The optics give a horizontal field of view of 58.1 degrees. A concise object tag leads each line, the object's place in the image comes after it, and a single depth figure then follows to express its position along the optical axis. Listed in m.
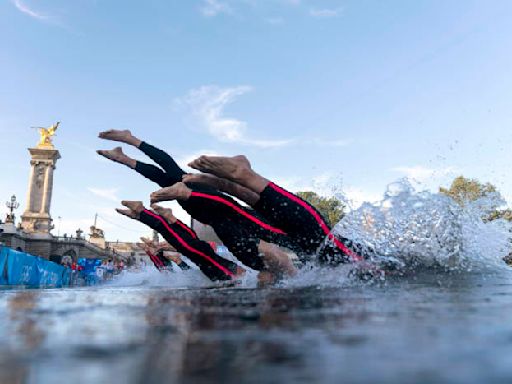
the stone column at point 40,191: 43.41
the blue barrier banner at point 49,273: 12.01
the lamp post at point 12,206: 41.69
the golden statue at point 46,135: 46.75
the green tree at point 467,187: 30.61
